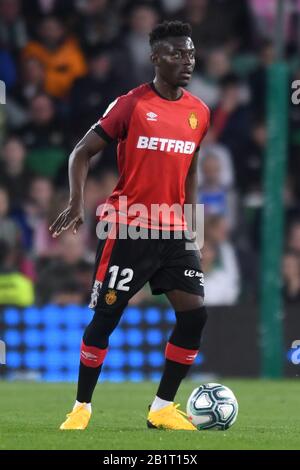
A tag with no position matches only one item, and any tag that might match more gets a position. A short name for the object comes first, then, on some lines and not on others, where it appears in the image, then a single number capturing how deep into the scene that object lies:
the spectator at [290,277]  14.19
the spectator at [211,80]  15.93
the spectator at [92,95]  15.86
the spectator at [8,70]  16.17
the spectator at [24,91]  16.16
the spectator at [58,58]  16.17
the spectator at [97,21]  16.42
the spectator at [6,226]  14.72
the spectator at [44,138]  15.95
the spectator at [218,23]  16.50
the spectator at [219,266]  14.23
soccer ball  8.45
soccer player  8.28
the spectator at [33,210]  15.20
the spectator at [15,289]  14.05
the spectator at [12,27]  16.56
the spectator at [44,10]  16.64
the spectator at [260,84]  15.91
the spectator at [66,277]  14.22
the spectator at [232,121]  15.64
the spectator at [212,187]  14.97
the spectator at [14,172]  15.41
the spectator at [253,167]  15.60
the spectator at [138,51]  16.05
